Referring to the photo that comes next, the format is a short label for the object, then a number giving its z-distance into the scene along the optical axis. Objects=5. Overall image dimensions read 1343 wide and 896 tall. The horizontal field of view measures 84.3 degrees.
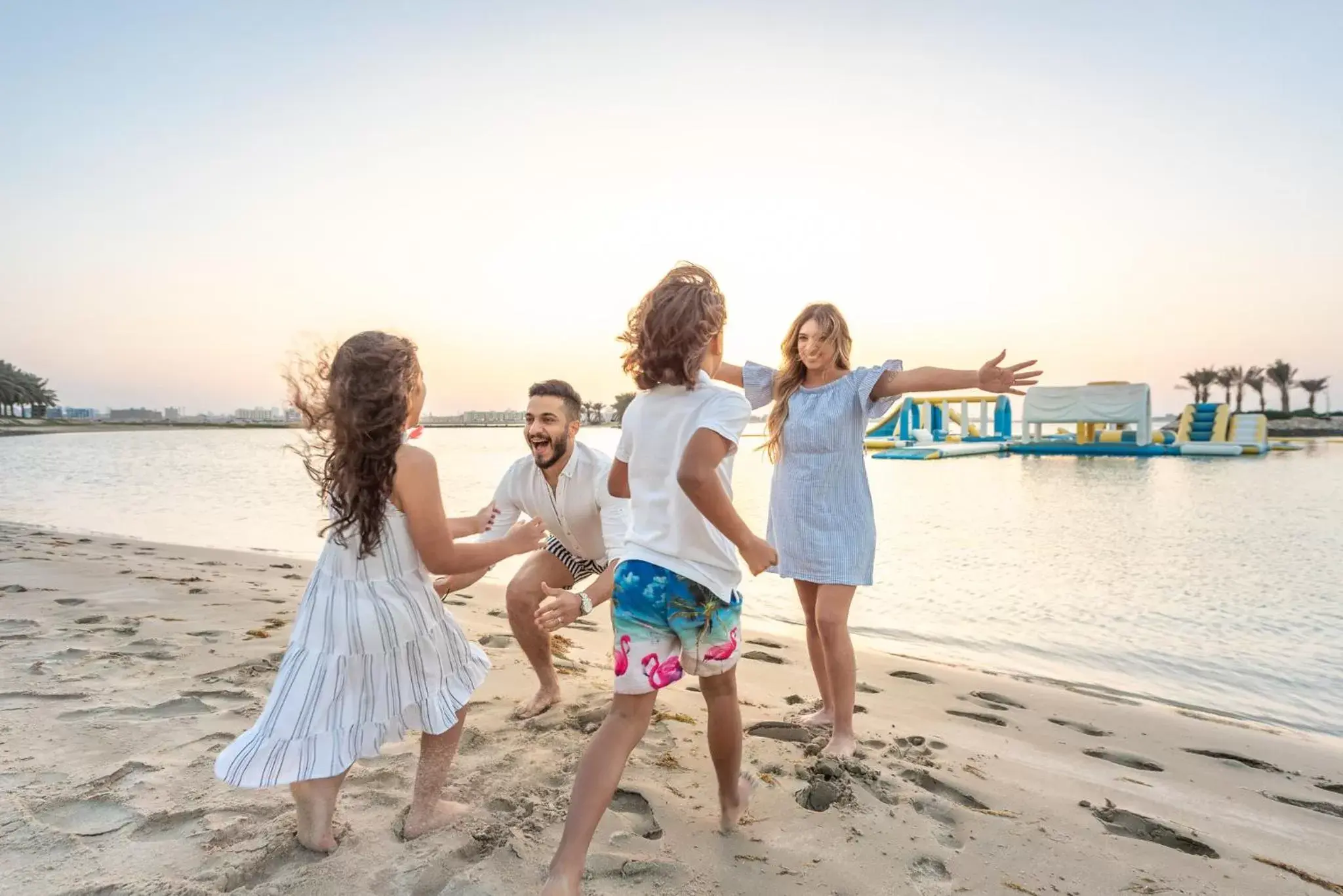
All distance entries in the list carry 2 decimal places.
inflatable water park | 27.27
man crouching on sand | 2.97
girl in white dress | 2.01
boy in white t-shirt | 1.94
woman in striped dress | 2.89
